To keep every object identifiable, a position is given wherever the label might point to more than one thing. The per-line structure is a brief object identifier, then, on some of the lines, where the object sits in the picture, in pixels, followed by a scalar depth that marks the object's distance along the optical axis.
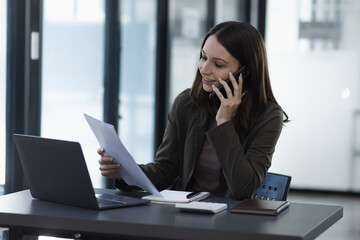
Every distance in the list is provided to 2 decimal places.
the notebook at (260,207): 3.03
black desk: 2.68
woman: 3.76
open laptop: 3.01
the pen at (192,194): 3.47
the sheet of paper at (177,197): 3.35
